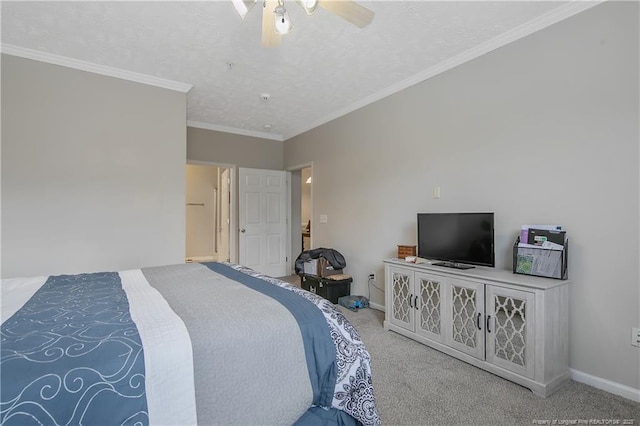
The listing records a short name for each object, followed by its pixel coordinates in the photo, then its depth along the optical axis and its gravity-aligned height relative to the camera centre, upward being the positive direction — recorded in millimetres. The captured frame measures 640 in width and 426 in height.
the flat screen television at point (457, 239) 2588 -234
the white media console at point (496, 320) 2090 -799
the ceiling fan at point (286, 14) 1715 +1116
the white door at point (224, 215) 5684 -77
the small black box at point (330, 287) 4090 -971
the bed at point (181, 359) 869 -462
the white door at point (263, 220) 5504 -155
